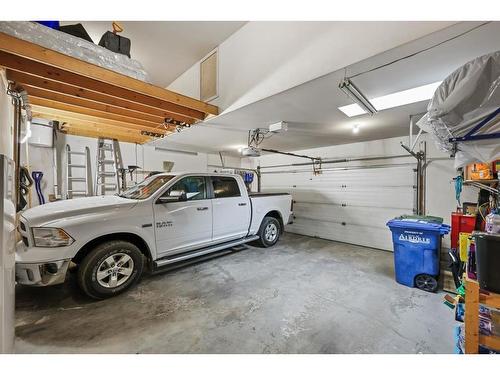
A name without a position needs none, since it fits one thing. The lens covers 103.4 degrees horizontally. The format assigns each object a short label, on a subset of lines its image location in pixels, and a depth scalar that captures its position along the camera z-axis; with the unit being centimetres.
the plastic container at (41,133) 427
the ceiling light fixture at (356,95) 214
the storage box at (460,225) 296
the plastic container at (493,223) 159
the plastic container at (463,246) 227
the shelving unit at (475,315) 136
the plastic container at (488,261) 137
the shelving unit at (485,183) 252
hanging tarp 141
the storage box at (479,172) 254
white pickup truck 225
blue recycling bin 281
